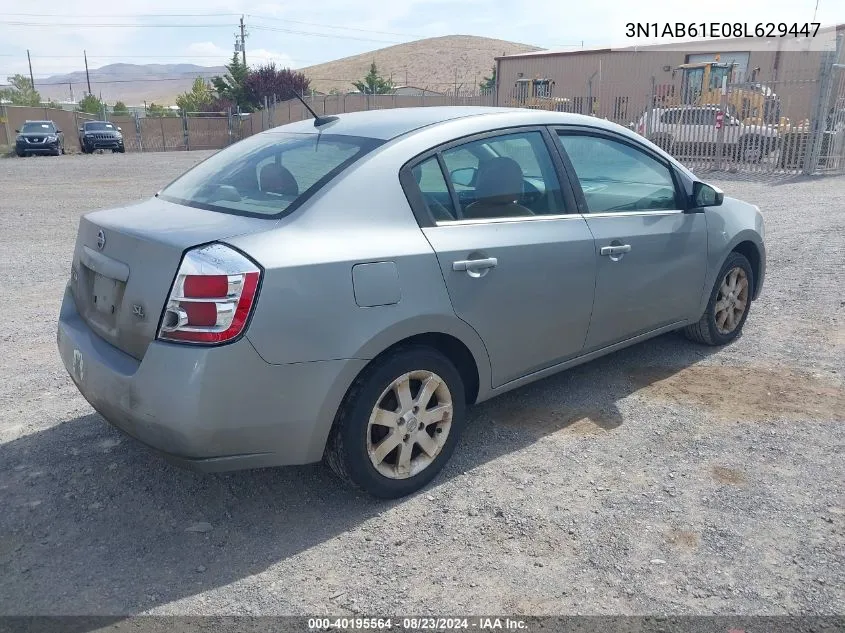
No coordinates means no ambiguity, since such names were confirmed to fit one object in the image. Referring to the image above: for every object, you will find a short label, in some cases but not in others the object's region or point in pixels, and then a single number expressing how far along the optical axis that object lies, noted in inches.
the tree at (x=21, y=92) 2803.2
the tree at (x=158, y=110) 2284.0
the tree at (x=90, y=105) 2121.1
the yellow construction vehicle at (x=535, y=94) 1013.2
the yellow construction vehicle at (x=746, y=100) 702.5
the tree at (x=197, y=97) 2700.8
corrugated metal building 929.3
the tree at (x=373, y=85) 2518.5
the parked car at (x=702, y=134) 699.4
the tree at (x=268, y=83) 2274.9
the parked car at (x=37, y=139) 1146.0
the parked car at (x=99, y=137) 1270.9
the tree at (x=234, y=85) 2393.0
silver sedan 107.7
